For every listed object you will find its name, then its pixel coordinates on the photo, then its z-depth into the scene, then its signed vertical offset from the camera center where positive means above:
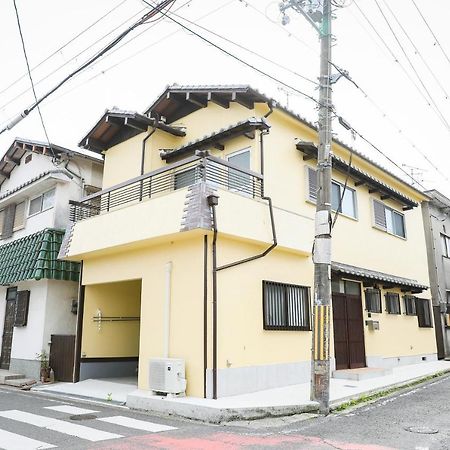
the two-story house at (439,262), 18.95 +2.88
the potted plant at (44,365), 12.62 -0.94
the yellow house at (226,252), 9.43 +1.95
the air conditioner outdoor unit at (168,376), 8.83 -0.89
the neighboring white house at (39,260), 13.23 +2.16
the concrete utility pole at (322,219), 8.32 +2.11
